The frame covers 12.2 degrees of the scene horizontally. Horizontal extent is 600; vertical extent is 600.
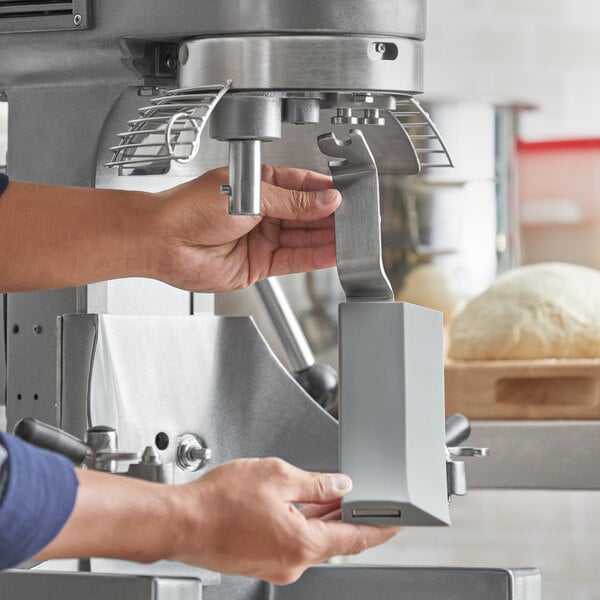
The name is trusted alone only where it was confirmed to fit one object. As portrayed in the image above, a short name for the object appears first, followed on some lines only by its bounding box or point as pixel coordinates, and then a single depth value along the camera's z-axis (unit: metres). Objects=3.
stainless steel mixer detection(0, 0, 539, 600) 2.06
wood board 2.97
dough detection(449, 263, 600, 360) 3.00
